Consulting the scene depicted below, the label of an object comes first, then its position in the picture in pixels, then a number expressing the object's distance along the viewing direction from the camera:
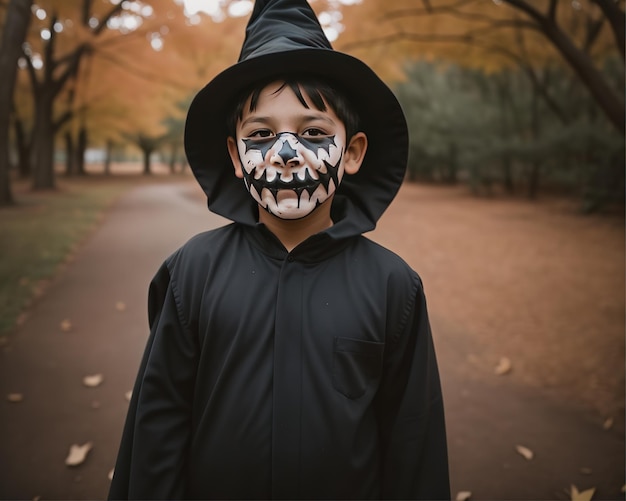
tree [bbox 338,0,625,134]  4.25
